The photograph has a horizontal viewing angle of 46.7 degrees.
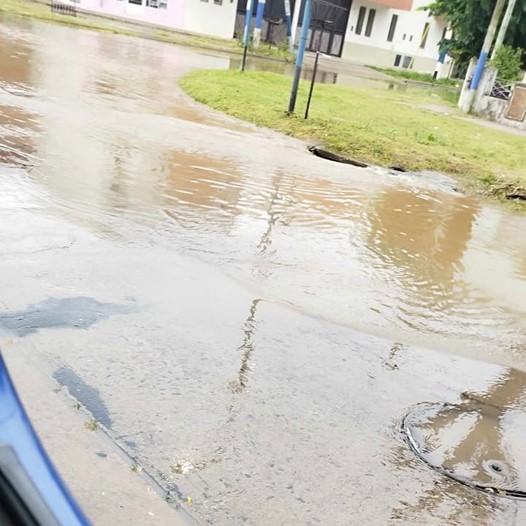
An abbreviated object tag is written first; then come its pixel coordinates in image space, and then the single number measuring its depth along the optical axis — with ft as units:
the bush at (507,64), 70.08
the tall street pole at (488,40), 68.80
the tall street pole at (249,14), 75.02
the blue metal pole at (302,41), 41.75
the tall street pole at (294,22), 123.54
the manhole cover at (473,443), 11.41
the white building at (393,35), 141.69
